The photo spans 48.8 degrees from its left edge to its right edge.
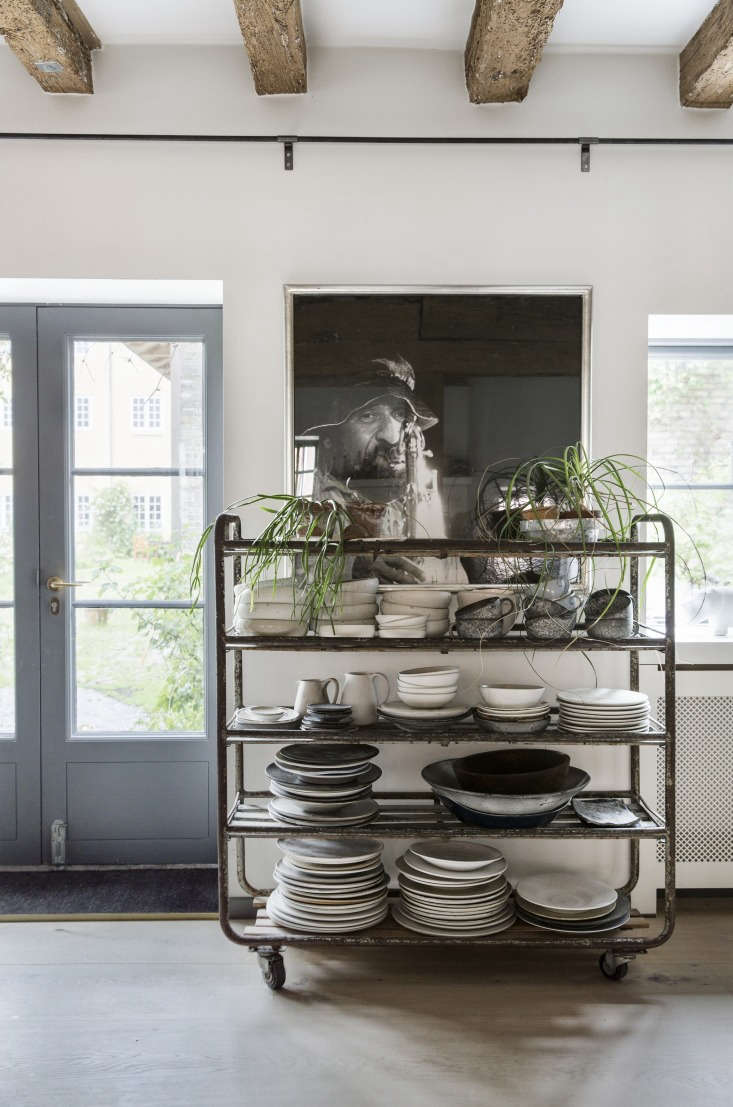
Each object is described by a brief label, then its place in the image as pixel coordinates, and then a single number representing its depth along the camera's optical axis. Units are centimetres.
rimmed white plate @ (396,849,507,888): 207
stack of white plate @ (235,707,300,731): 211
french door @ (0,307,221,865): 275
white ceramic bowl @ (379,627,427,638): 204
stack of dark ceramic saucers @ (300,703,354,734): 207
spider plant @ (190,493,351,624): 200
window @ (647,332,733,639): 279
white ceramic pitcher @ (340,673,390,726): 218
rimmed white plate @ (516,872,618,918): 209
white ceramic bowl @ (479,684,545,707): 209
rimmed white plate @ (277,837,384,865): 207
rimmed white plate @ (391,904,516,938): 203
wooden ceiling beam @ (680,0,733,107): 213
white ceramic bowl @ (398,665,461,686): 212
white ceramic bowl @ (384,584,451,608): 210
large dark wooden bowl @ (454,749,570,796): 211
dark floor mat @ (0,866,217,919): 249
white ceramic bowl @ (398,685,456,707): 212
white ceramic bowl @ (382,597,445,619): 209
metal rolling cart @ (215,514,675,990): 201
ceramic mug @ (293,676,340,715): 218
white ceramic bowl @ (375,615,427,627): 205
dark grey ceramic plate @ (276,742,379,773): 207
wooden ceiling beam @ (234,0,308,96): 201
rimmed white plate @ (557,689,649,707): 207
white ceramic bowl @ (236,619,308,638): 206
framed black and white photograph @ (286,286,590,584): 241
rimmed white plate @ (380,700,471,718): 208
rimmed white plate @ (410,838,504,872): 210
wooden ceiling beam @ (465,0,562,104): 199
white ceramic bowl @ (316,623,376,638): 204
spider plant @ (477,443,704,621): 203
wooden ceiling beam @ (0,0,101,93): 200
